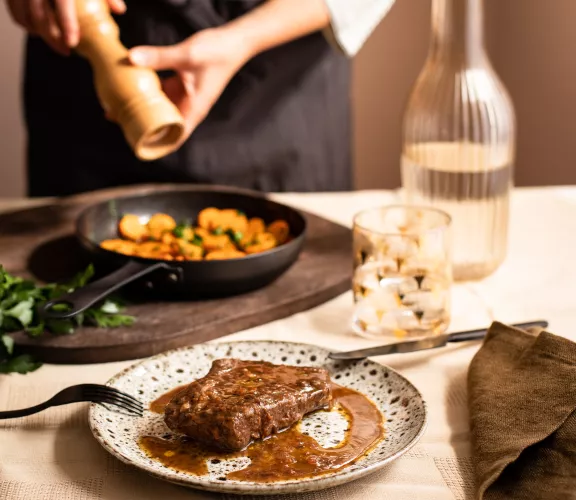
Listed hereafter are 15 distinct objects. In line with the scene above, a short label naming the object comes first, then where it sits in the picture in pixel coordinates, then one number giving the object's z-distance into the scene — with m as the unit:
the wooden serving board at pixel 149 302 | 1.25
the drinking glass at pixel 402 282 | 1.27
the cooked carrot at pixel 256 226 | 1.61
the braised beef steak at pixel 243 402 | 0.92
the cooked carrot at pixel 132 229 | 1.57
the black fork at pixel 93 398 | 1.02
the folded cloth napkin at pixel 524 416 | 0.90
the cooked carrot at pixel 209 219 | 1.62
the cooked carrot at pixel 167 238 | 1.51
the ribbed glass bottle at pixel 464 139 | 1.47
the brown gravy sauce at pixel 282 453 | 0.89
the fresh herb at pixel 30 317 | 1.23
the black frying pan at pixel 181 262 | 1.29
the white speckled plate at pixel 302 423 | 0.86
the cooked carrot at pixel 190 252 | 1.45
